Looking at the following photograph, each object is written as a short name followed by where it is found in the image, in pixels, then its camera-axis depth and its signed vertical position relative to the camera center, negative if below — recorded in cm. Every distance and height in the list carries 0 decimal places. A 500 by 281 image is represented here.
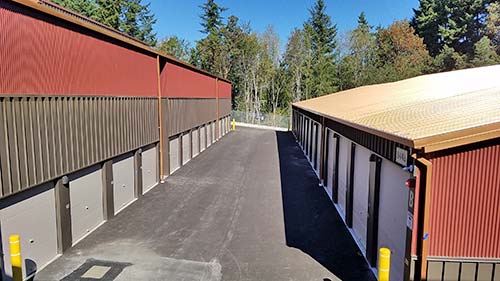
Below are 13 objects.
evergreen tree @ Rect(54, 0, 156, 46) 4475 +1239
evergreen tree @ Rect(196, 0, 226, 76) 5178 +935
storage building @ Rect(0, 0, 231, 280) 647 -52
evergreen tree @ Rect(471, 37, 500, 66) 3894 +551
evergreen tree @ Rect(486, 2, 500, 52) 4472 +1026
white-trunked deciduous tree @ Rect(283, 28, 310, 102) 5019 +667
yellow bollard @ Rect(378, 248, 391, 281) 518 -226
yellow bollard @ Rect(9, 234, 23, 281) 571 -239
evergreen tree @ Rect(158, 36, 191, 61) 6038 +987
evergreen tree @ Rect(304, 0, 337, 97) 5069 +825
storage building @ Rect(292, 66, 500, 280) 486 -121
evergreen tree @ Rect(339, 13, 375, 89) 5259 +704
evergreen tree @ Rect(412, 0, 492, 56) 4984 +1214
